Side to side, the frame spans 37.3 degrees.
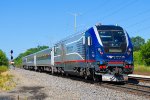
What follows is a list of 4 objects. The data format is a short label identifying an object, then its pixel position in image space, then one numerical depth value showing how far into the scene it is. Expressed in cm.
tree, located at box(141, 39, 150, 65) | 5796
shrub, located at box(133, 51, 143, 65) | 5747
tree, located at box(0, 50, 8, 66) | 6012
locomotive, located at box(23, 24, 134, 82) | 1236
